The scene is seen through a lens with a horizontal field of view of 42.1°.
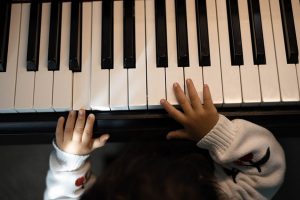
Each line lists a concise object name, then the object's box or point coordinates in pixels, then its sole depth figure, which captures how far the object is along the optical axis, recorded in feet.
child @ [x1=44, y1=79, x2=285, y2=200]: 3.00
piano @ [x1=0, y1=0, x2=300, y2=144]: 3.10
